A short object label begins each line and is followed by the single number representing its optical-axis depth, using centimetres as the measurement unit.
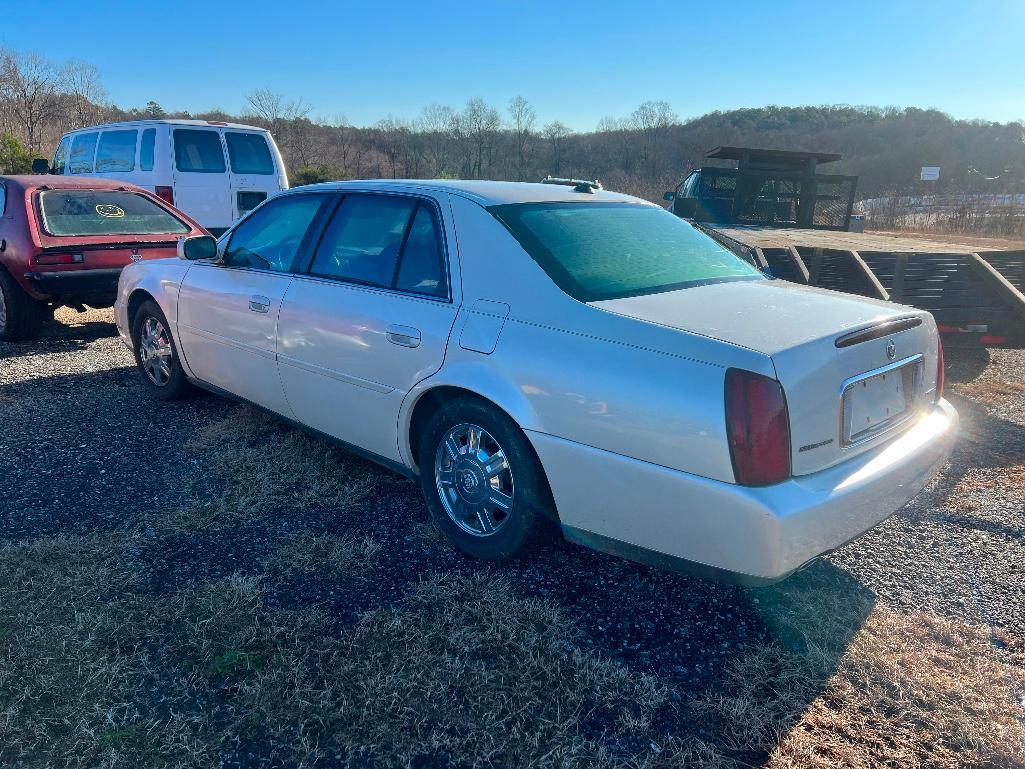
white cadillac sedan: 229
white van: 1005
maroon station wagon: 641
